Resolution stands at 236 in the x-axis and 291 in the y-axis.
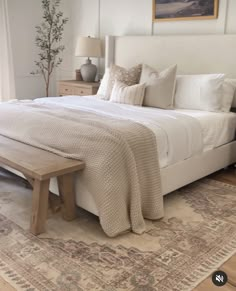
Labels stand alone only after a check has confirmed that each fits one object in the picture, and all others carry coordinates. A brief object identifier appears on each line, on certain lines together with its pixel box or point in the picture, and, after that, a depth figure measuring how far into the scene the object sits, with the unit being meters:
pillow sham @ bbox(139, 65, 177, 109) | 3.33
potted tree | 5.25
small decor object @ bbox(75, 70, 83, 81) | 5.09
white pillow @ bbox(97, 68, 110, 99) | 4.01
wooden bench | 2.04
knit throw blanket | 2.15
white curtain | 4.84
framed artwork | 3.71
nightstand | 4.58
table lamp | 4.63
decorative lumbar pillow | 3.40
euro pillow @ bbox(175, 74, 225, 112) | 3.28
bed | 2.60
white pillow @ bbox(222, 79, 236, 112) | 3.37
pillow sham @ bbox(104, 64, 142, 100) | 3.69
